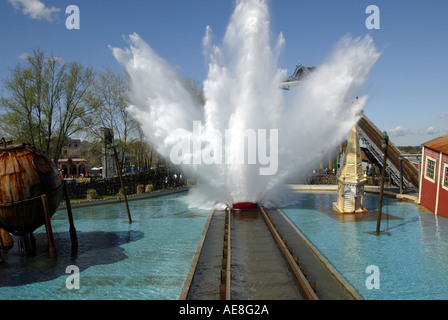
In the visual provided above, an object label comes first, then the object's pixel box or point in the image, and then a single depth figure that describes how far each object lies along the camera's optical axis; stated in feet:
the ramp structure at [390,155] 109.40
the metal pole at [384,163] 50.74
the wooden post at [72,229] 45.57
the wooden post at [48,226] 39.93
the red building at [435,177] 68.08
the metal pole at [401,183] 93.52
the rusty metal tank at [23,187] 38.86
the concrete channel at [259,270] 31.09
